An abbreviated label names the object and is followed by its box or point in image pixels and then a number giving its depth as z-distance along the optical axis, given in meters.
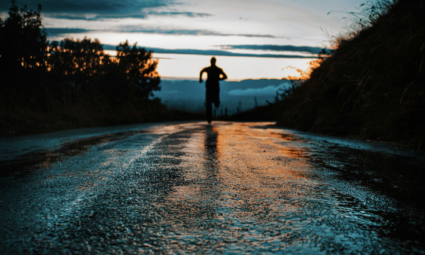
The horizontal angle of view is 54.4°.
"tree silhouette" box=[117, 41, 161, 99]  49.16
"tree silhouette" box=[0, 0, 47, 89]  17.97
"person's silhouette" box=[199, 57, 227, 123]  16.47
